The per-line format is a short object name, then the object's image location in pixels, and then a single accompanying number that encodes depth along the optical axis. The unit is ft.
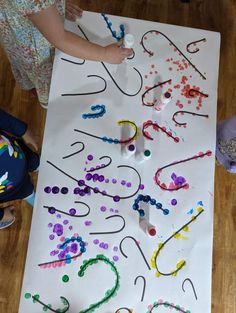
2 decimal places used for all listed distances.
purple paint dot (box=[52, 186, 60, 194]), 3.00
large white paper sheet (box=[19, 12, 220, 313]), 2.87
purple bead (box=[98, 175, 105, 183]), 3.06
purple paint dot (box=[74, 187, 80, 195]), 3.02
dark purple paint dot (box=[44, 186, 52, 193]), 3.01
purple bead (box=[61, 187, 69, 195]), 3.01
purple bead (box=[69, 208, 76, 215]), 2.97
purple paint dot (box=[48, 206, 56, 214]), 2.96
